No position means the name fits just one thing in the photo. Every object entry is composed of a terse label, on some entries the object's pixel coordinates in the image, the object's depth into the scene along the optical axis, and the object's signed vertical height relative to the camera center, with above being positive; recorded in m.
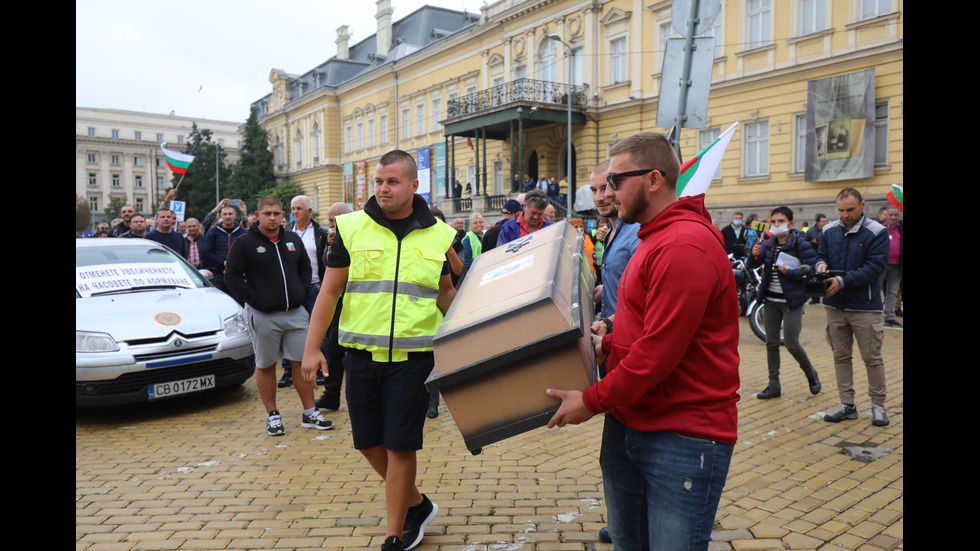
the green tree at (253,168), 59.31 +7.82
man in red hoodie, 2.09 -0.34
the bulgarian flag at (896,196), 11.15 +0.94
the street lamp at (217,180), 62.69 +7.27
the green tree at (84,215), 80.06 +5.17
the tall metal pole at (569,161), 24.33 +3.57
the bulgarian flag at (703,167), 5.06 +0.65
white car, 6.09 -0.70
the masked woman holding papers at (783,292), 6.68 -0.41
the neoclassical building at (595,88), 20.89 +6.86
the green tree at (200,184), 64.94 +7.07
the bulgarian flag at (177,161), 14.83 +2.16
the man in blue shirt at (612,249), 3.96 +0.03
